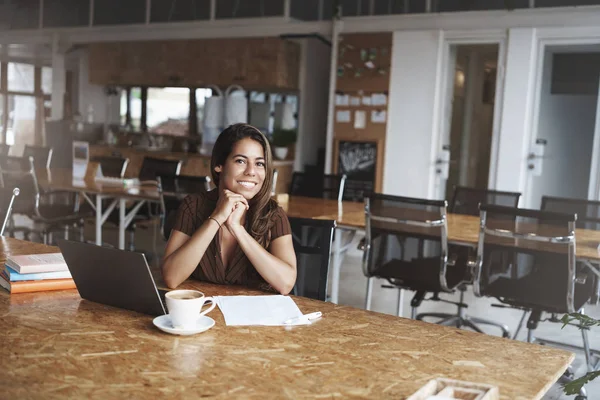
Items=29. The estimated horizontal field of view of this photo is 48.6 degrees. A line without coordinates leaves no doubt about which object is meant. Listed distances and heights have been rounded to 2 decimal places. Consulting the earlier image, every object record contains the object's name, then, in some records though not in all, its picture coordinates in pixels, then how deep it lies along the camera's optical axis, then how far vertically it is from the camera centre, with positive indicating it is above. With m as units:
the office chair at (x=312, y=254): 2.22 -0.37
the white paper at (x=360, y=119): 7.07 +0.29
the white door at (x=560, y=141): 6.31 +0.18
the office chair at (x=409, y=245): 3.48 -0.52
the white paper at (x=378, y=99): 6.93 +0.51
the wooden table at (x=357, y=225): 3.34 -0.43
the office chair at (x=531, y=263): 3.11 -0.52
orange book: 1.75 -0.42
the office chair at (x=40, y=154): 6.82 -0.29
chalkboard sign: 7.04 -0.20
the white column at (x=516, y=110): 6.19 +0.44
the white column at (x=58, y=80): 9.62 +0.71
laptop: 1.54 -0.35
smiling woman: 2.00 -0.28
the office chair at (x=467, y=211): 3.97 -0.40
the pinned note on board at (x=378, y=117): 6.95 +0.33
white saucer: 1.43 -0.42
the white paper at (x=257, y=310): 1.60 -0.43
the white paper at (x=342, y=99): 7.15 +0.50
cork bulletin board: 6.93 +0.43
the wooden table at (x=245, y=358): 1.17 -0.43
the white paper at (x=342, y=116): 7.16 +0.32
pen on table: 1.60 -0.43
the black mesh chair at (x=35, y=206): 5.39 -0.66
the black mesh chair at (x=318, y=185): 5.30 -0.33
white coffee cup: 1.44 -0.38
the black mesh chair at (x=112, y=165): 6.01 -0.31
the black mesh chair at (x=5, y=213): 2.74 -0.40
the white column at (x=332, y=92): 7.07 +0.57
